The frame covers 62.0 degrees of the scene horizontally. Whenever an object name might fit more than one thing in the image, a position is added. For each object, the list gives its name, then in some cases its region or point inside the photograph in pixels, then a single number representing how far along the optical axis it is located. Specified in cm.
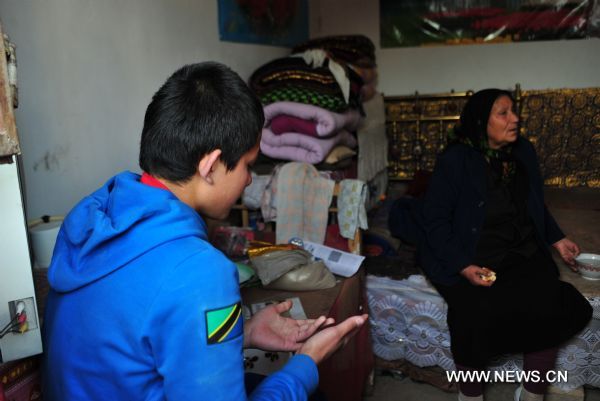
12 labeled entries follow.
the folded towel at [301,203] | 235
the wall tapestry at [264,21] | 275
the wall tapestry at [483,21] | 383
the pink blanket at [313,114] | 256
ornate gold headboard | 386
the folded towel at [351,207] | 226
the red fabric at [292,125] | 260
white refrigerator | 83
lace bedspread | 207
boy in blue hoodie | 75
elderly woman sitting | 194
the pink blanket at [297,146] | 257
